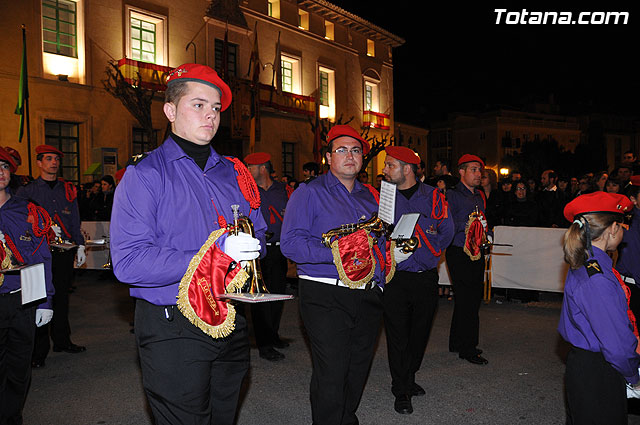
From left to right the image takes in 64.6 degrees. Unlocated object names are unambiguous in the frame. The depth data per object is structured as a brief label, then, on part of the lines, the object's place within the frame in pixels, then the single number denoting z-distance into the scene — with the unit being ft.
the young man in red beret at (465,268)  20.53
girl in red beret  9.34
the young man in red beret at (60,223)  21.71
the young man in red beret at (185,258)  7.44
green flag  50.06
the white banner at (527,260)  31.30
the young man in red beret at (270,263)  21.49
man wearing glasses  12.23
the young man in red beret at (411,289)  16.02
